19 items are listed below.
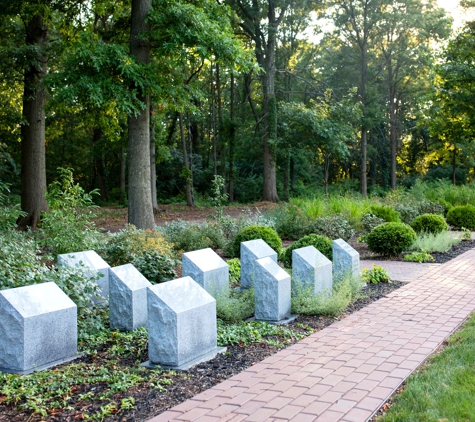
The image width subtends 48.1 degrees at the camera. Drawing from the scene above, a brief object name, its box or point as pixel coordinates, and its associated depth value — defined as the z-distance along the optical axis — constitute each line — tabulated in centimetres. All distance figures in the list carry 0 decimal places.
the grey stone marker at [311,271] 725
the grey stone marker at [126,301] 611
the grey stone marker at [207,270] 718
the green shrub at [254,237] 1135
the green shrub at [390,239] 1166
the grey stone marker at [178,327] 491
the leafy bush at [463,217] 1761
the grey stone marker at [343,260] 843
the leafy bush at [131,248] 890
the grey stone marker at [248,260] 812
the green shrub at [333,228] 1357
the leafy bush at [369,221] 1513
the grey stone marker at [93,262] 716
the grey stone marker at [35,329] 479
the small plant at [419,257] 1127
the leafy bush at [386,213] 1574
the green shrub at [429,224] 1448
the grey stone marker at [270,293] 649
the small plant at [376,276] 892
